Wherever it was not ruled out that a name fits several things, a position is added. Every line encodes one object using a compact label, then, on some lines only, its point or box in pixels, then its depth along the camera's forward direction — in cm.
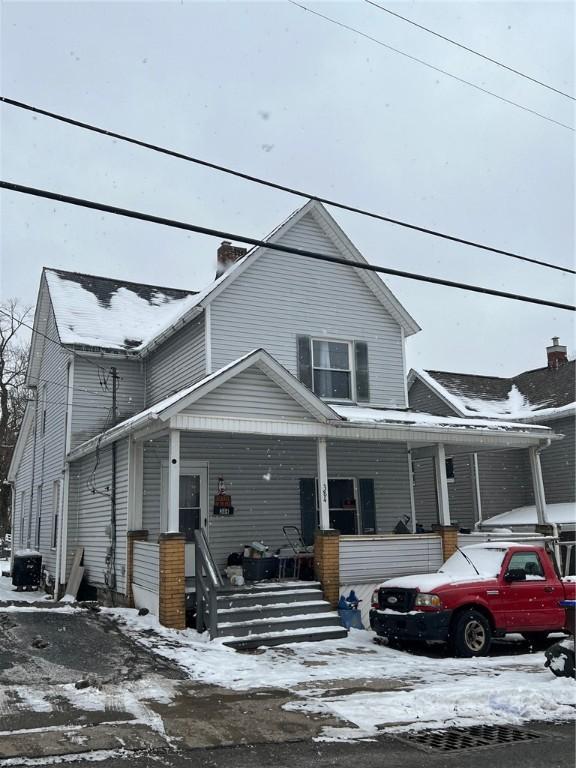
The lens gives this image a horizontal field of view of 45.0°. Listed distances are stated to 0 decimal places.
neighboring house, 2112
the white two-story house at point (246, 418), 1288
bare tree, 4172
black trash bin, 1873
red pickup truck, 1007
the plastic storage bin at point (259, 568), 1308
